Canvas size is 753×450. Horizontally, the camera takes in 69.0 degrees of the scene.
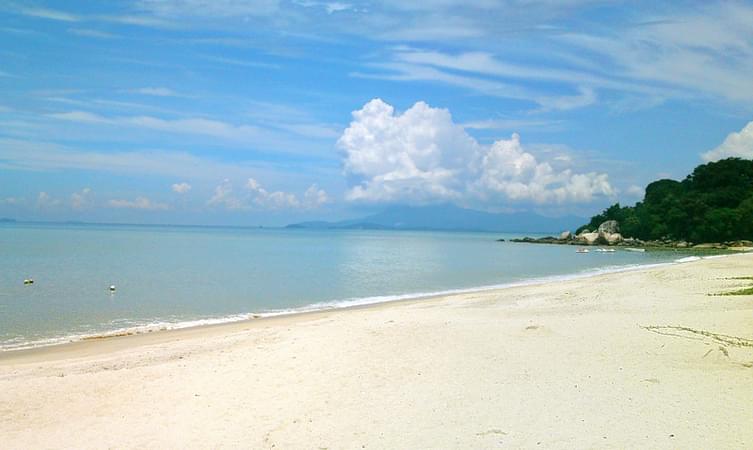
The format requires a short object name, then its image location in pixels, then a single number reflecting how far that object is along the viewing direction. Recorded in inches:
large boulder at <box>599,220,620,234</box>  4436.5
